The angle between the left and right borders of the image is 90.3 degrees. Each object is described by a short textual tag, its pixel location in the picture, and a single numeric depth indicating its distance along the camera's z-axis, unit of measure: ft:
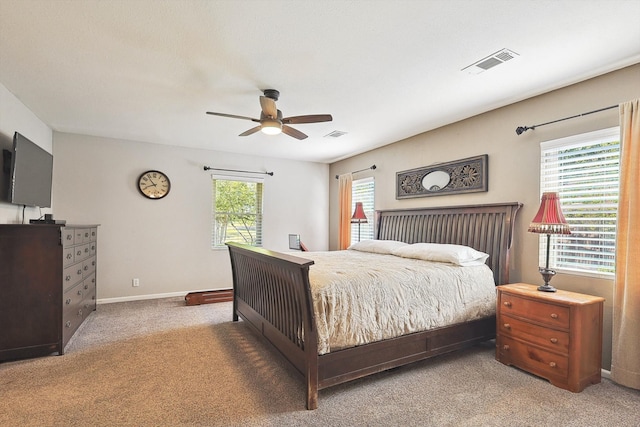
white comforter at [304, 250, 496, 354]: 7.28
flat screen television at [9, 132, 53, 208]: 9.86
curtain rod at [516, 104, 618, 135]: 9.32
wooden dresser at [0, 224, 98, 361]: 9.11
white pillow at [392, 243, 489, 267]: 10.03
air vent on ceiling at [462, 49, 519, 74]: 7.86
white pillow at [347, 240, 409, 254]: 13.17
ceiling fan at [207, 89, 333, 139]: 9.85
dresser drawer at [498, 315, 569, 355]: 7.84
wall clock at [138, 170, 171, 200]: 16.48
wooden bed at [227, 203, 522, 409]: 7.04
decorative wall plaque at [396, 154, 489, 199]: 12.07
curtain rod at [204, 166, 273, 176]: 17.87
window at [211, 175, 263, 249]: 18.54
